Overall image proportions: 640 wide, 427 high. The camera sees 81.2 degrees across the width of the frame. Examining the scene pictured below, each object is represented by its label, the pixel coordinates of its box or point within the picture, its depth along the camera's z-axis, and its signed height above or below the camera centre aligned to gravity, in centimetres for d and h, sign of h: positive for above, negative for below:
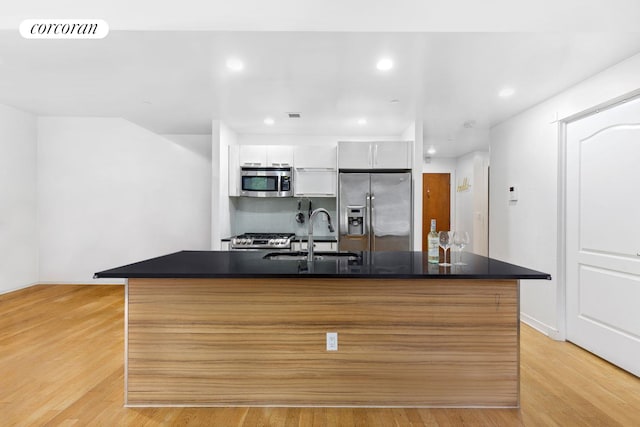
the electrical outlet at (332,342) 223 -77
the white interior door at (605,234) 282 -15
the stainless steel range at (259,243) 494 -40
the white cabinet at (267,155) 527 +82
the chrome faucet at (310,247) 270 -25
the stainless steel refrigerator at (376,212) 486 +3
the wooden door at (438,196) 829 +41
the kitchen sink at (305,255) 288 -34
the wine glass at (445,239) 239 -16
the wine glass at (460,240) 234 -16
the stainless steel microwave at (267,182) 523 +44
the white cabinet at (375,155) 492 +78
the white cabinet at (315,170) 526 +61
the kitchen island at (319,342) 222 -77
